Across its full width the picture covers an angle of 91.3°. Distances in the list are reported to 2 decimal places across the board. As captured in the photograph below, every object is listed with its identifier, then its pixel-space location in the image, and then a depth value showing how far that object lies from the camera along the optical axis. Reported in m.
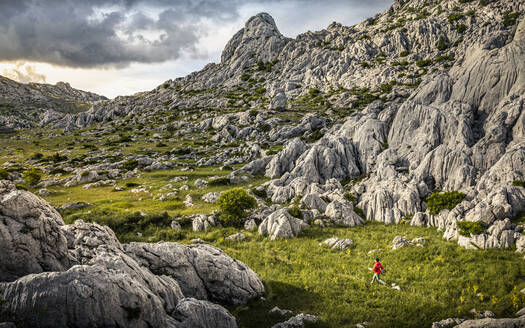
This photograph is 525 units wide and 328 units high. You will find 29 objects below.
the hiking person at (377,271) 23.42
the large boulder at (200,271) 20.33
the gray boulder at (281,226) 36.09
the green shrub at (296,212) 41.62
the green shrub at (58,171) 76.37
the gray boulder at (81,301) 11.52
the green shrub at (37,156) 95.88
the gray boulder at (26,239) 14.09
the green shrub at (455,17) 143.75
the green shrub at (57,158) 91.74
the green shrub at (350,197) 46.97
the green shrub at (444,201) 35.75
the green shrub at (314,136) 88.38
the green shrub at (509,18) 122.68
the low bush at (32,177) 62.62
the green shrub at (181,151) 95.47
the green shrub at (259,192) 53.99
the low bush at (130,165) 78.88
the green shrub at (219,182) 62.34
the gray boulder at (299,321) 17.25
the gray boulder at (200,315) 14.61
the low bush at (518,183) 35.72
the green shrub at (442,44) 139.38
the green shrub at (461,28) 139.62
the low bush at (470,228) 28.45
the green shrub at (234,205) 41.47
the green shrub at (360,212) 43.18
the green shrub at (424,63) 135.00
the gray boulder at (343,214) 40.28
